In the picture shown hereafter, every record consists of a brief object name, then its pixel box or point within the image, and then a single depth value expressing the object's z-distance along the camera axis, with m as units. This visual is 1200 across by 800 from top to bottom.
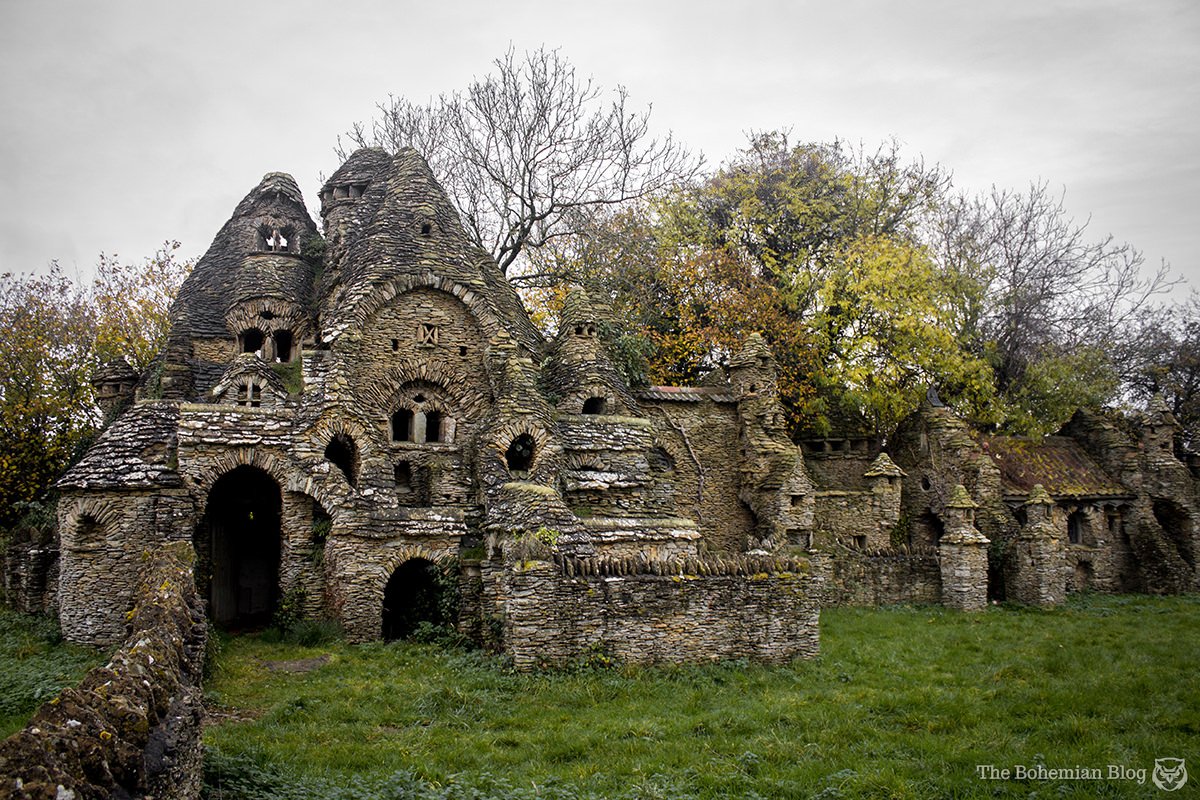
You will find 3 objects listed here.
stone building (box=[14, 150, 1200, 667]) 14.58
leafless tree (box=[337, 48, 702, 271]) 33.62
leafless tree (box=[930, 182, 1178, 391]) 32.50
